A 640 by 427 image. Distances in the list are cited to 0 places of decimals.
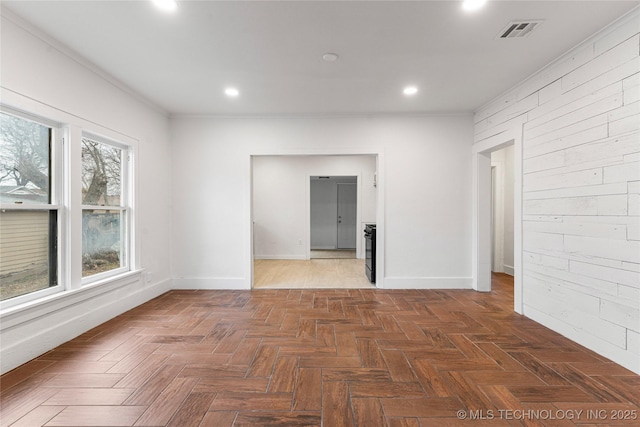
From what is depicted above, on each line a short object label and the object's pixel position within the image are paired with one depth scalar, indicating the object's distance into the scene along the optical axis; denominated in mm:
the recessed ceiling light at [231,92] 3059
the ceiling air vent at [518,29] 1990
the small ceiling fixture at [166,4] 1776
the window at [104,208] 2680
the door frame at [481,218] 3754
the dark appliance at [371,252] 4180
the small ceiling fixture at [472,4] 1780
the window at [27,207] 1992
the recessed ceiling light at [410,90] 3070
